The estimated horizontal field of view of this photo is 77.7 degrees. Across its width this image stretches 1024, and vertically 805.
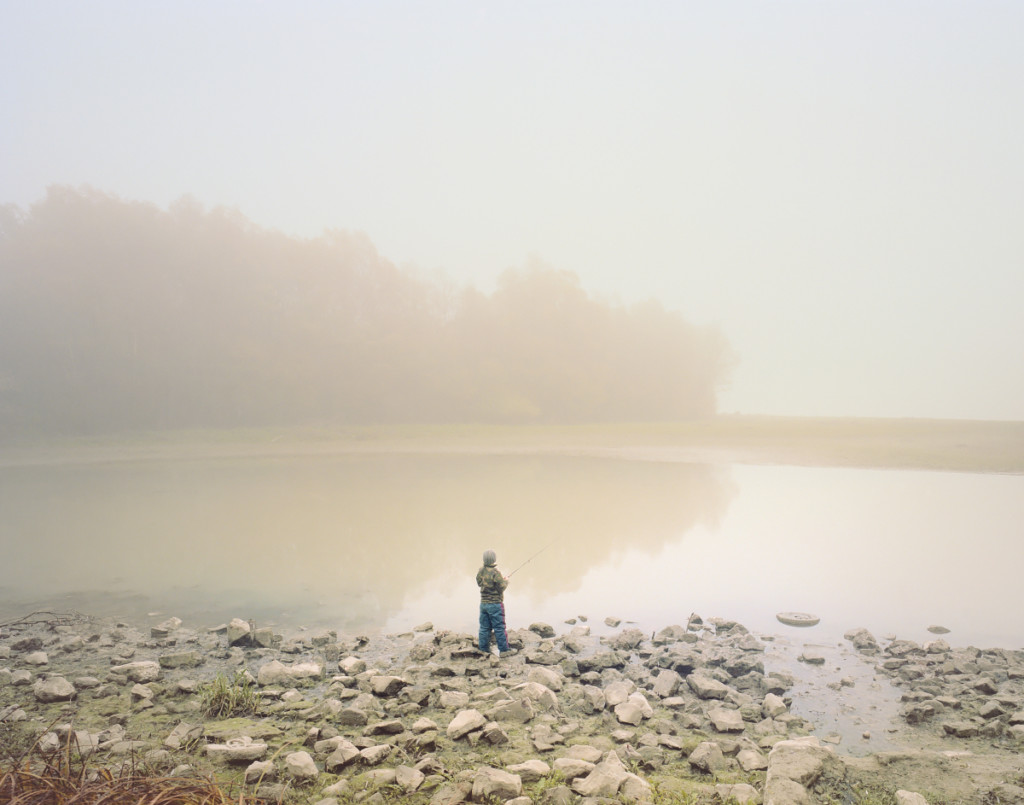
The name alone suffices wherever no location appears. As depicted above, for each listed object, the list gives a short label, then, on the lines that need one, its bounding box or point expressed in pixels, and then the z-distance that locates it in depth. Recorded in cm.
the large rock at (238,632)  775
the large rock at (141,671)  643
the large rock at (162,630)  832
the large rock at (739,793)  402
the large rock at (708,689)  596
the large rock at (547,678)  622
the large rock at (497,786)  402
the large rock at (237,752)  458
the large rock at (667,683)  599
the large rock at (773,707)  564
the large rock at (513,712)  534
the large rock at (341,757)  441
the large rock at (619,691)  567
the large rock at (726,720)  526
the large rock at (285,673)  633
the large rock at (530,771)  431
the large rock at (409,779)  418
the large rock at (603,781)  405
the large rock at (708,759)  453
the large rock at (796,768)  398
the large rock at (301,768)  430
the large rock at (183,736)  488
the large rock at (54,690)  592
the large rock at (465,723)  495
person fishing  748
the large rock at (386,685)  586
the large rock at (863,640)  753
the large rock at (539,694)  565
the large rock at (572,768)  433
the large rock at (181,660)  698
